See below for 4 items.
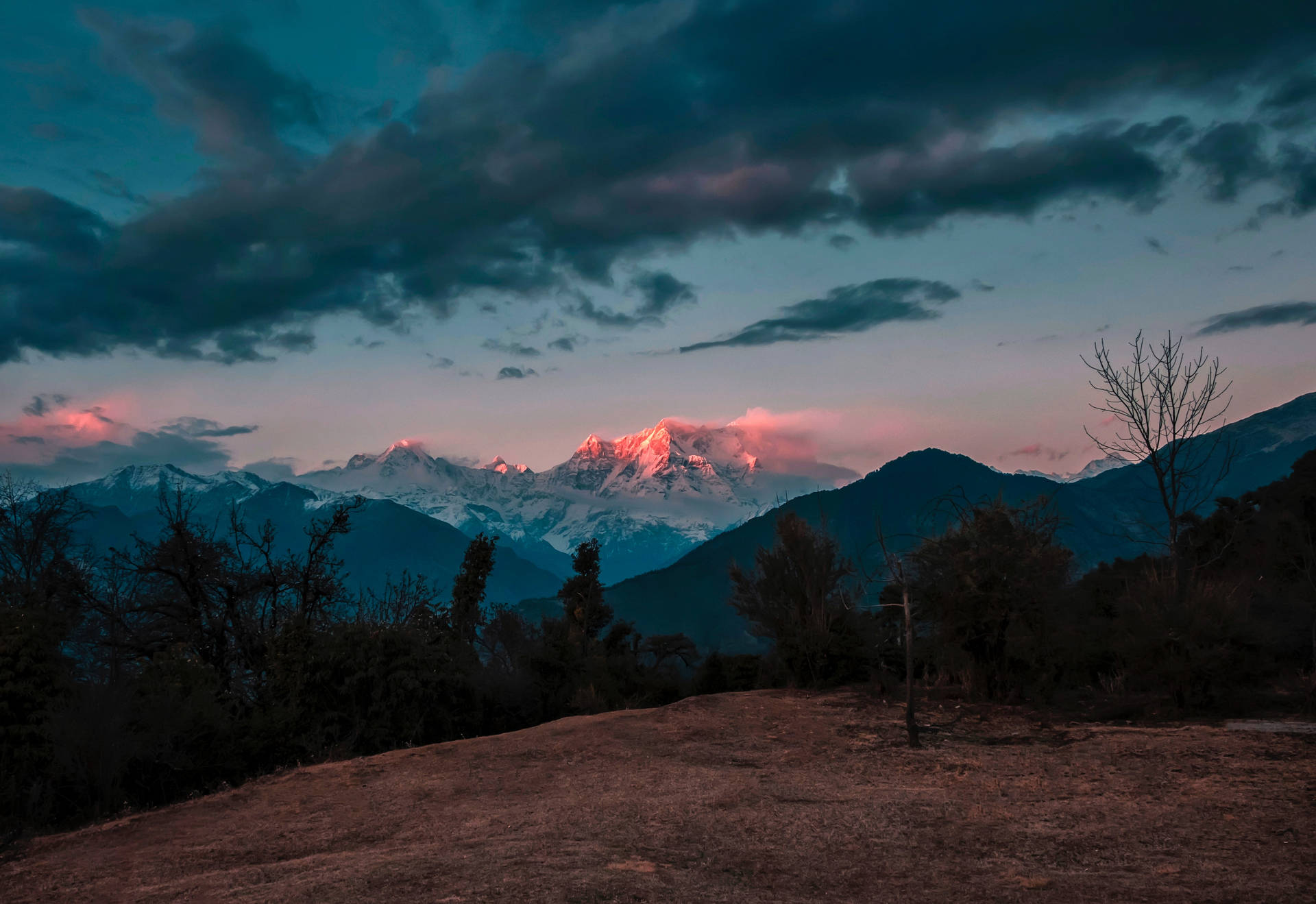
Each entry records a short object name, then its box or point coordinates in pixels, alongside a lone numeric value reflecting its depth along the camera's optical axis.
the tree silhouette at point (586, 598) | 36.25
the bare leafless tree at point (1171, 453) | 19.73
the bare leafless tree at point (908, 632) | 13.53
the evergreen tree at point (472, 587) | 31.19
